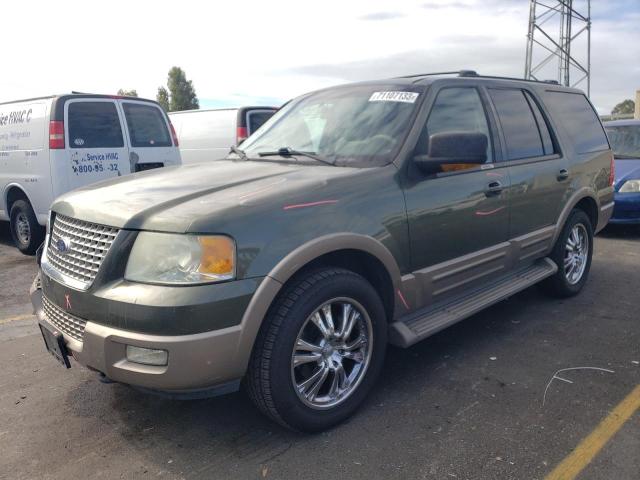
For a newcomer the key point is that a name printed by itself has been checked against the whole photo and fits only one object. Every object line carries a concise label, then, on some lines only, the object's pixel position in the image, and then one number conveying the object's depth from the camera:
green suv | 2.52
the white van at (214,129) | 10.37
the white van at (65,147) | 6.72
